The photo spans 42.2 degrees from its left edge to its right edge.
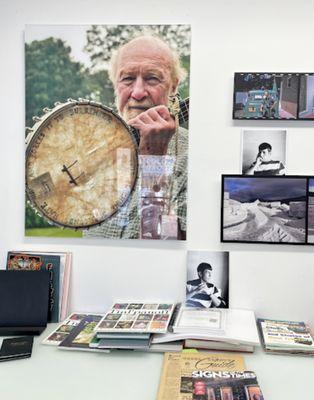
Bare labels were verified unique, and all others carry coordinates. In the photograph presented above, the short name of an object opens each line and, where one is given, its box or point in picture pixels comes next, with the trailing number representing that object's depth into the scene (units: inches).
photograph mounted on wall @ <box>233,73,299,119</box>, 54.2
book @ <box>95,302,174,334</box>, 49.6
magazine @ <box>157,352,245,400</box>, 40.5
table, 41.1
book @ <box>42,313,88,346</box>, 51.8
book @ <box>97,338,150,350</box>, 48.3
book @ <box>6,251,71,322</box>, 58.8
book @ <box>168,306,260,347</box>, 48.6
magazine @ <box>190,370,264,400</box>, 39.5
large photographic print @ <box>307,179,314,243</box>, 55.2
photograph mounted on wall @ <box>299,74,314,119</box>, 54.1
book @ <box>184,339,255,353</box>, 48.9
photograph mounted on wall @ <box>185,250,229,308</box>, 57.6
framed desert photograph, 55.5
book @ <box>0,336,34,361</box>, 47.7
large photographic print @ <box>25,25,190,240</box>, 56.3
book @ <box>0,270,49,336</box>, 55.4
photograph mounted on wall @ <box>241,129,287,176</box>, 55.4
